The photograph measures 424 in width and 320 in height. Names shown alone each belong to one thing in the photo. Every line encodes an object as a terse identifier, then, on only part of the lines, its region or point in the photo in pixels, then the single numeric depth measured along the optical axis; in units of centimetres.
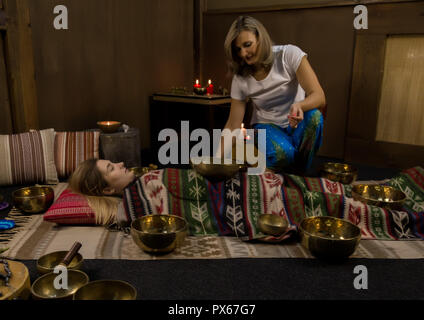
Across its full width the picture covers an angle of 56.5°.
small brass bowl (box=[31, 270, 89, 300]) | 136
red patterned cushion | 208
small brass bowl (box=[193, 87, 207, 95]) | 415
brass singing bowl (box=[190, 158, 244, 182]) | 205
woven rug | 183
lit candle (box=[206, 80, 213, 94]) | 418
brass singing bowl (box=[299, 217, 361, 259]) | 168
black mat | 155
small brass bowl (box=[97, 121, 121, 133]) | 330
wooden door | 346
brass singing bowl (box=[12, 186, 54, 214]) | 224
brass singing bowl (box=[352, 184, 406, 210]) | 225
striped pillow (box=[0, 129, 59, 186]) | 280
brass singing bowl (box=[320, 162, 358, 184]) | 258
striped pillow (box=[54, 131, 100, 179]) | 303
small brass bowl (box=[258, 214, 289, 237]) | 191
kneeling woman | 260
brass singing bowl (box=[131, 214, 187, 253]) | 174
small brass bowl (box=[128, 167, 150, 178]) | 288
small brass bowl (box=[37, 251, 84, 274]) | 157
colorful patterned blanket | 200
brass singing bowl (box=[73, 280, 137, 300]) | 132
